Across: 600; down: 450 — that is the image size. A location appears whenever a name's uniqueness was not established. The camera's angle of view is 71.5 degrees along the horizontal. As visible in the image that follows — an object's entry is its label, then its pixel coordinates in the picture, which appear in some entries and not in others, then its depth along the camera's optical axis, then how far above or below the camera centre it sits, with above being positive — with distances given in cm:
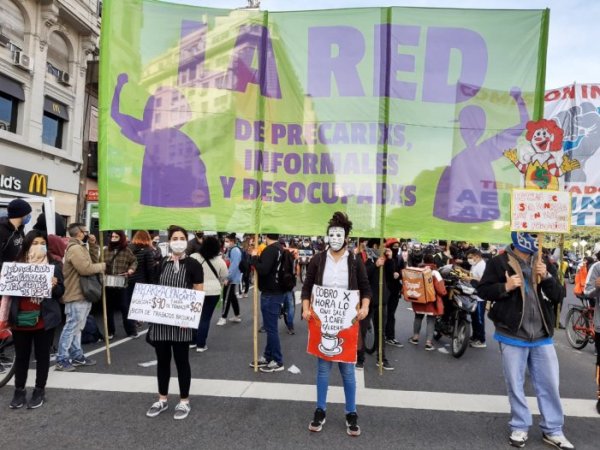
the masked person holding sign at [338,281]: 392 -40
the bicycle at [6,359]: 481 -167
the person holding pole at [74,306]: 549 -102
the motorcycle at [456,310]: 688 -112
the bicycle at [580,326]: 775 -143
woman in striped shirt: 417 -105
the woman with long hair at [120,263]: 748 -56
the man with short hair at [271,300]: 579 -87
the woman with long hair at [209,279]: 669 -71
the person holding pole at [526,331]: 382 -77
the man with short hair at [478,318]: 767 -135
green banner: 545 +167
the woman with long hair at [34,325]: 429 -100
